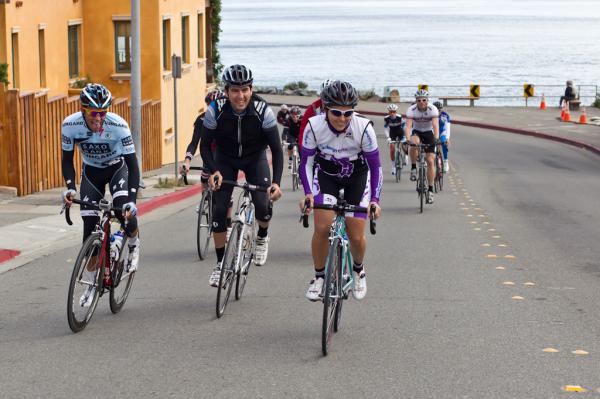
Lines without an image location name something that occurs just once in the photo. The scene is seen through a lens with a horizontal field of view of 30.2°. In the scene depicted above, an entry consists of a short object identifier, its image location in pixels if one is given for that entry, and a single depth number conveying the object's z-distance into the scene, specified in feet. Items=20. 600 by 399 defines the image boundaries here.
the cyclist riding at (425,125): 62.49
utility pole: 66.23
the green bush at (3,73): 69.15
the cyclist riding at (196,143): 36.45
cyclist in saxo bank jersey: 29.17
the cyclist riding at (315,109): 46.19
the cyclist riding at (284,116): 73.10
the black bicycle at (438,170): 66.98
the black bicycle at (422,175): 59.88
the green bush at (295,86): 249.75
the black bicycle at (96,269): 28.09
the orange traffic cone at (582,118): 162.80
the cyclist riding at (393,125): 81.66
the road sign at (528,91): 201.67
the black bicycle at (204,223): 41.98
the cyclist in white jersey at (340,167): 28.25
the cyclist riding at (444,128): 70.97
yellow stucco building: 80.38
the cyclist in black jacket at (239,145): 31.76
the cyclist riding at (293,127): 68.44
